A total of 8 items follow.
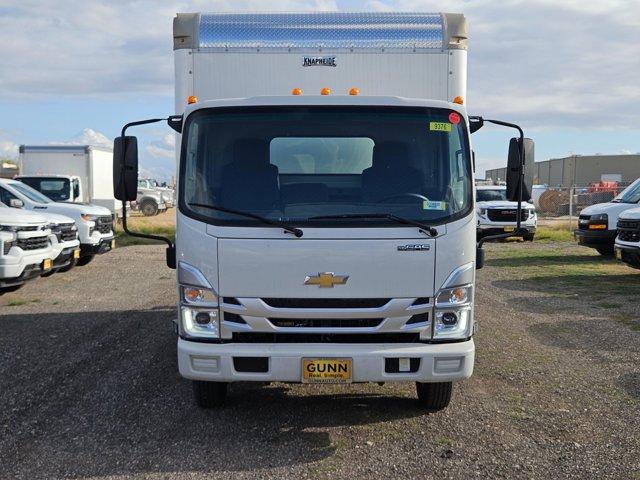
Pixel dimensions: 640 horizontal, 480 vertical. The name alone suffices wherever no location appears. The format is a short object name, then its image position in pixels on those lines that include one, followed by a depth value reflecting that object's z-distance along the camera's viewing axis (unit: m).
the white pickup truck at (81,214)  15.23
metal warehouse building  55.88
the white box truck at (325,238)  5.25
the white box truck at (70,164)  25.28
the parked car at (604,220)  16.53
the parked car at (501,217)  22.94
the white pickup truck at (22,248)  10.72
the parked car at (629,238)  13.06
